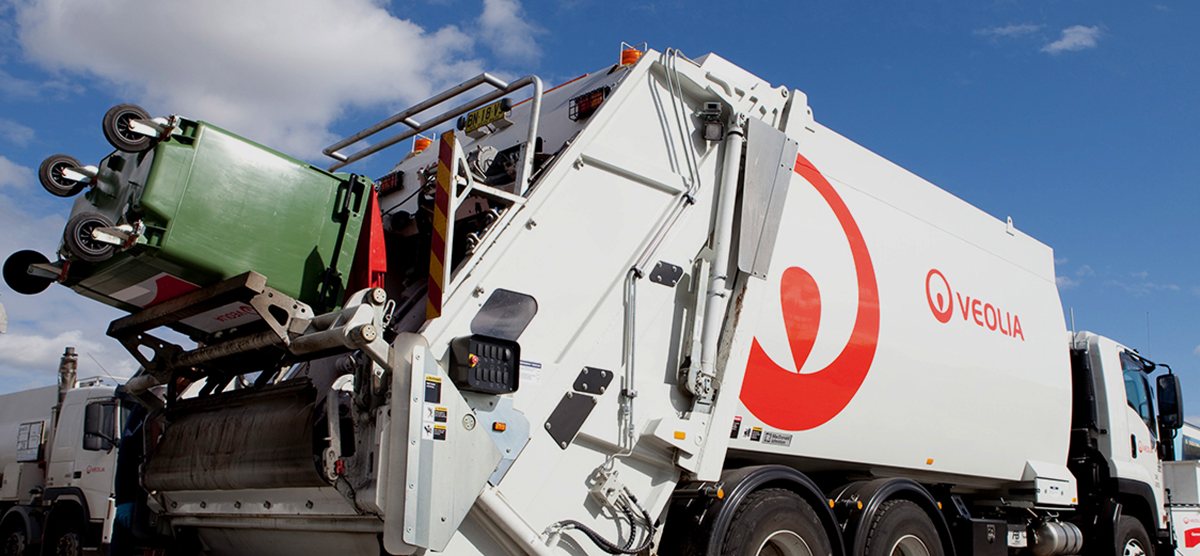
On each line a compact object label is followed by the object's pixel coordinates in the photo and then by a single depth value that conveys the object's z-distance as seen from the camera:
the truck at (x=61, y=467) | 9.34
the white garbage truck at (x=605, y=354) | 3.47
